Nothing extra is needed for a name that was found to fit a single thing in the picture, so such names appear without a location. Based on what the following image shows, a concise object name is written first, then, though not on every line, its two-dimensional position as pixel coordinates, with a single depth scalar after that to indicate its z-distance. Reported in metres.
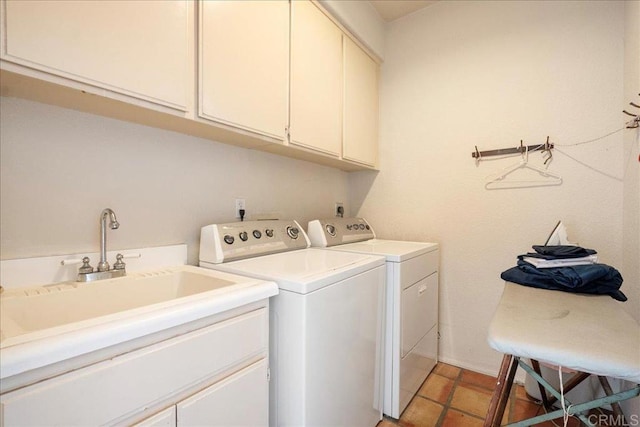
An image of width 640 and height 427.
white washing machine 1.02
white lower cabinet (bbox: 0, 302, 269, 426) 0.56
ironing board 0.72
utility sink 0.56
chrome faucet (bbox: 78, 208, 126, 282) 1.03
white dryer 1.54
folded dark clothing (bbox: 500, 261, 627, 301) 1.13
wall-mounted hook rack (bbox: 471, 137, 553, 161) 1.78
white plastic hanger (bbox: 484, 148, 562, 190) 1.78
